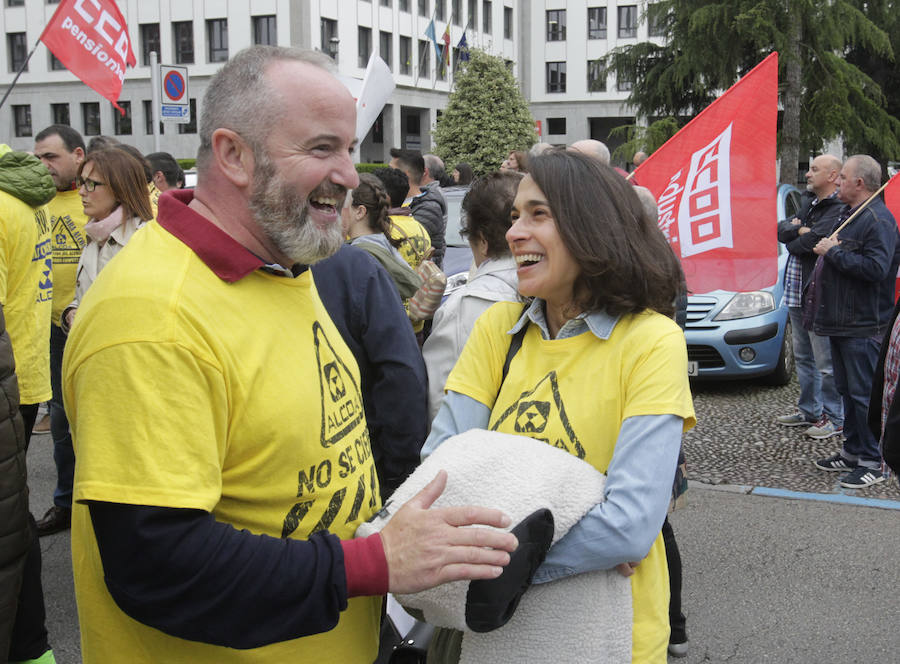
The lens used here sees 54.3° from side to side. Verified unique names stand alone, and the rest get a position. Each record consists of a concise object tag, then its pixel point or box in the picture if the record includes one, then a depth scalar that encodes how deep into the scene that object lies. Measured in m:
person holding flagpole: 6.05
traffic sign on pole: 11.32
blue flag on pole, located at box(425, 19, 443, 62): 39.84
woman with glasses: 4.53
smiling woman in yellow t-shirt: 1.87
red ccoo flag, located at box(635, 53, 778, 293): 5.02
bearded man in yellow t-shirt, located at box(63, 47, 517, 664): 1.42
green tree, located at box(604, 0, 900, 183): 15.16
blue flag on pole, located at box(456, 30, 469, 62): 38.74
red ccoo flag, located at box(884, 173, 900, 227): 6.43
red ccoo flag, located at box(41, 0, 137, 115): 8.42
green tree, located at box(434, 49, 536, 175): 34.81
